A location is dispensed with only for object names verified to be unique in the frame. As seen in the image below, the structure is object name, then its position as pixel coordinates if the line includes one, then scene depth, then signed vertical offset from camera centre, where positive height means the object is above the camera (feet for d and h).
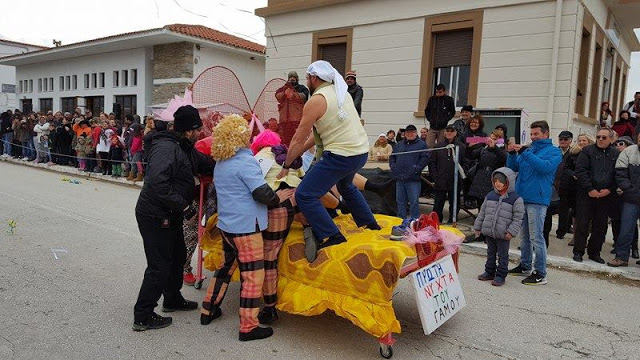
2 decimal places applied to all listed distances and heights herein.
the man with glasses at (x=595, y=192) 20.43 -1.94
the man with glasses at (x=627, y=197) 19.71 -2.02
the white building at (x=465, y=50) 34.83 +8.00
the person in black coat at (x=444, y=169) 26.94 -1.72
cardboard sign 12.05 -4.25
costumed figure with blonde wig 12.52 -2.07
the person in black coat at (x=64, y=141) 54.49 -2.44
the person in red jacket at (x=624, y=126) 34.99 +1.74
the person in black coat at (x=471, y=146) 27.68 -0.24
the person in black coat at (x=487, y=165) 25.03 -1.22
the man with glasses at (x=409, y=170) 26.32 -1.78
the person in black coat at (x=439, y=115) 29.48 +1.59
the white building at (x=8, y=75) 110.22 +11.17
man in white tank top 12.50 -0.24
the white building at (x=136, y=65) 63.31 +9.35
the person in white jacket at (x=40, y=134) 57.93 -1.71
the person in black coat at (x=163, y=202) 12.70 -2.10
